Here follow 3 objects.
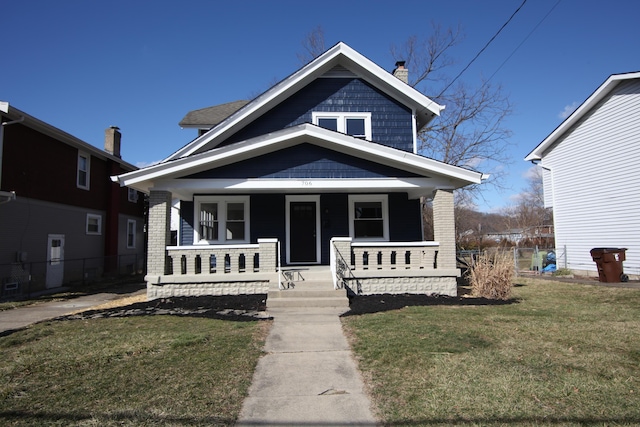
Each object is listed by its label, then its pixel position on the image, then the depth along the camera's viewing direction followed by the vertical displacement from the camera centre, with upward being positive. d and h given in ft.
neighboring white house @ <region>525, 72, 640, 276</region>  48.62 +9.39
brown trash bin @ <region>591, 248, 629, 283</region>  44.86 -2.68
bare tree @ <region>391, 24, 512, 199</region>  89.66 +24.42
